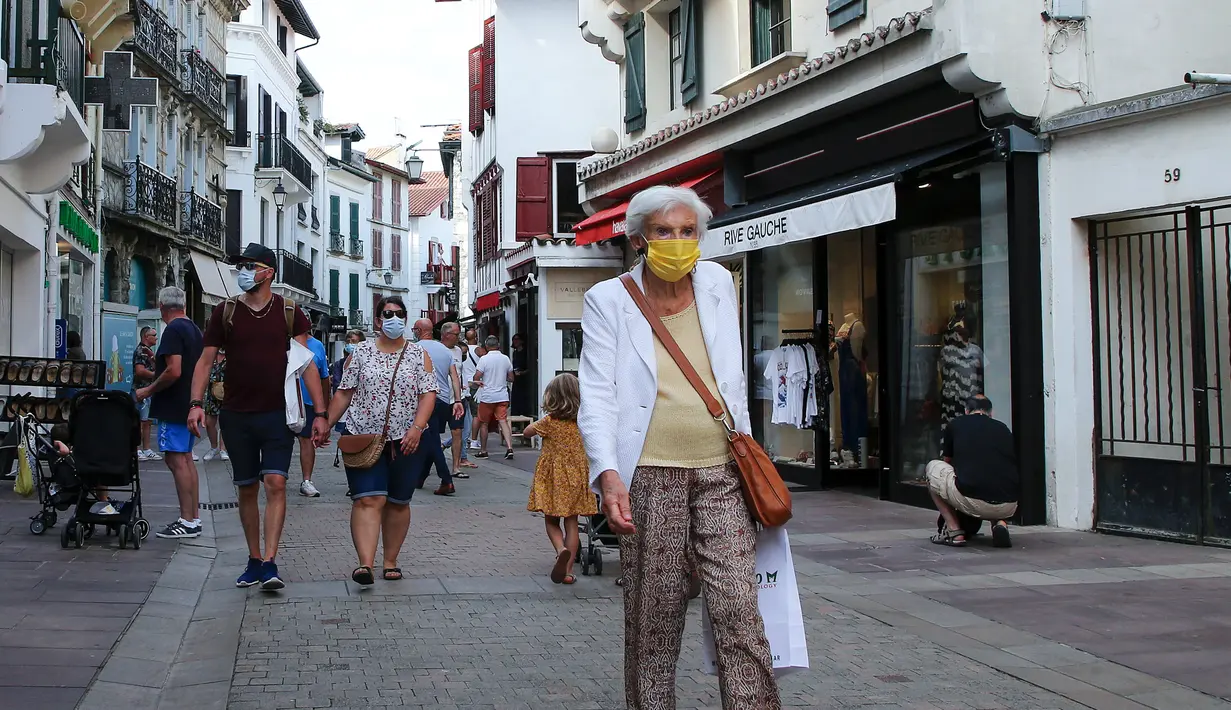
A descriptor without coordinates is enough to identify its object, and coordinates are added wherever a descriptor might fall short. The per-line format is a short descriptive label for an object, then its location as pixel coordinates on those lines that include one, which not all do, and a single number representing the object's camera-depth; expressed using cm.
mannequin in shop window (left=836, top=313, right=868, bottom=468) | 1413
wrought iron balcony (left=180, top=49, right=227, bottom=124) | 3244
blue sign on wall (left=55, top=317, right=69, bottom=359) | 1842
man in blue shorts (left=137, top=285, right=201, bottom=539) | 919
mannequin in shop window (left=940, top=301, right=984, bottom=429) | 1127
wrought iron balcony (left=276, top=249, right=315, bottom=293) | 4656
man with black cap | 740
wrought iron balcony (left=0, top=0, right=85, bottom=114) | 1160
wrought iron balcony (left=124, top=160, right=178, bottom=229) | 2725
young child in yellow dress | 795
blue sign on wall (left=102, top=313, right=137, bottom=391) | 1775
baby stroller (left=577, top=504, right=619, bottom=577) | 820
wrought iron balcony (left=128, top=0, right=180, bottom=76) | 2770
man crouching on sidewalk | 914
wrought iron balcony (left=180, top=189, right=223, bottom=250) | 3209
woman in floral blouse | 754
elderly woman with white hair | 389
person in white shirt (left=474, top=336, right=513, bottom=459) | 1772
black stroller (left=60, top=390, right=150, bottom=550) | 866
